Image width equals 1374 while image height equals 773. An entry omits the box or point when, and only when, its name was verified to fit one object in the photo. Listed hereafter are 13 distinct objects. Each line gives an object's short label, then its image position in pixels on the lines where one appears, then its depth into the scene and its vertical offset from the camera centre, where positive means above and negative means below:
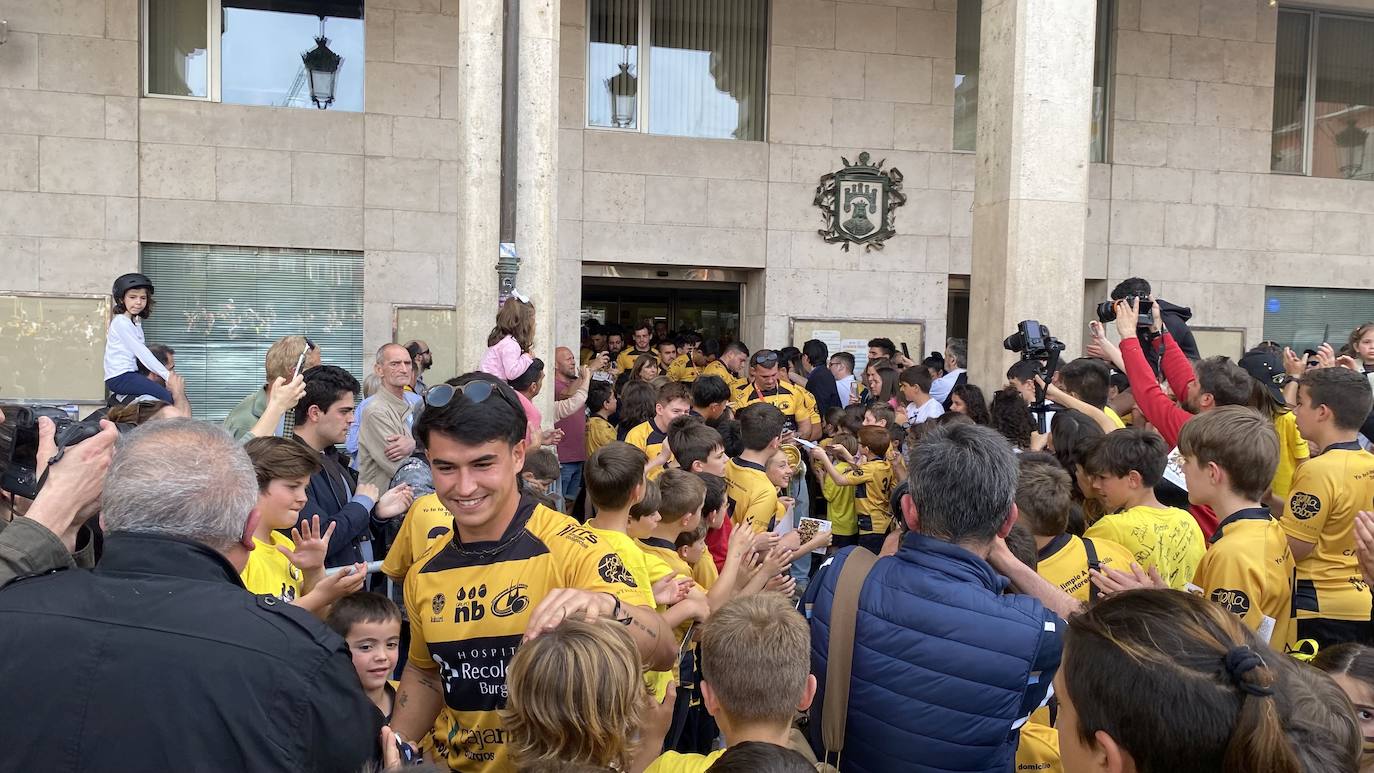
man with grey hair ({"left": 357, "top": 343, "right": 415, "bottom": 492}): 5.51 -0.69
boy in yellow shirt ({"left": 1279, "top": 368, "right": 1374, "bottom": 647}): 3.95 -0.82
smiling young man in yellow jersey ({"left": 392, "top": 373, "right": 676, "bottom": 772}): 2.37 -0.63
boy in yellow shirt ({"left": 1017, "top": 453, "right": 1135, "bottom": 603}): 3.37 -0.74
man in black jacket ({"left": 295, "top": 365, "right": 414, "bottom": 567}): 4.27 -0.79
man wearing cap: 4.95 -0.51
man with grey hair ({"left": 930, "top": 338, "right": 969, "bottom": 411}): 9.16 -0.42
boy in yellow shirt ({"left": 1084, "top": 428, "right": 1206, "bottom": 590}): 3.76 -0.70
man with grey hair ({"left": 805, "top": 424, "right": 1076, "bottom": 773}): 2.48 -0.79
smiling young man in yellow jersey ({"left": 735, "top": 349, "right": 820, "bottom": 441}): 9.18 -0.65
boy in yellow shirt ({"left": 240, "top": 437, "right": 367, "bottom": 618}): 3.33 -0.72
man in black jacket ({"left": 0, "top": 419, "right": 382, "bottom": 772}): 1.77 -0.66
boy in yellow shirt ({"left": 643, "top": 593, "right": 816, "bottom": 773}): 2.29 -0.83
